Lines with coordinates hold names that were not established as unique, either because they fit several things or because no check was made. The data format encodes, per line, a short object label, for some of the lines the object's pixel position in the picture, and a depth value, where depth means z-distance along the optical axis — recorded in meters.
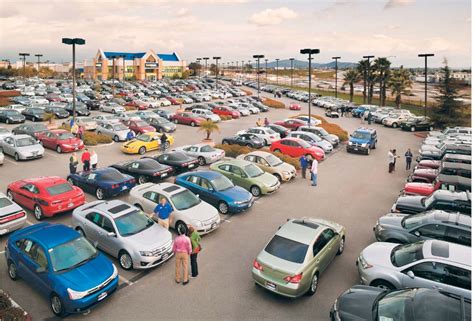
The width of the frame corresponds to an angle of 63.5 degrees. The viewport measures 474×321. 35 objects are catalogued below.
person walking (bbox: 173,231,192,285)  10.35
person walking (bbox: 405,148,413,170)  23.12
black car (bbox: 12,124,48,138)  27.72
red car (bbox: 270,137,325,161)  25.22
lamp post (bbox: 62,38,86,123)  28.16
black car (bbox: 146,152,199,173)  20.48
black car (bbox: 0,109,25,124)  35.78
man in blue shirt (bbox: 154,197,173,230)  12.60
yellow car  25.36
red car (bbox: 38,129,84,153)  24.98
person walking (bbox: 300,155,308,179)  21.16
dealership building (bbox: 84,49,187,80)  107.00
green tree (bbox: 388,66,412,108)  55.81
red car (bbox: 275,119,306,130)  35.69
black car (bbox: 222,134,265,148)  27.65
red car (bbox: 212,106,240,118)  44.67
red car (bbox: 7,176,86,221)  14.33
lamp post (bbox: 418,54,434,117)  43.07
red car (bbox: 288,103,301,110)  54.24
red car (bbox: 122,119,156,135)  30.92
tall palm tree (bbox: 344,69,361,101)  66.62
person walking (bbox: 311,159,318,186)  19.83
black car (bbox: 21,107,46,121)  36.81
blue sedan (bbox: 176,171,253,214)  15.41
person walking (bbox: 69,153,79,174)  18.98
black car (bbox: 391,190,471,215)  13.84
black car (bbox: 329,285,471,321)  7.08
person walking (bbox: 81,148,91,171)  19.62
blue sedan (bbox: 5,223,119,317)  8.88
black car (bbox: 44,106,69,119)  38.88
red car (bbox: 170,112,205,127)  37.89
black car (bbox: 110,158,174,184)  18.69
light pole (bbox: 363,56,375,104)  59.82
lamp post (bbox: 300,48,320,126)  34.09
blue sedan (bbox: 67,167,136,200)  16.59
